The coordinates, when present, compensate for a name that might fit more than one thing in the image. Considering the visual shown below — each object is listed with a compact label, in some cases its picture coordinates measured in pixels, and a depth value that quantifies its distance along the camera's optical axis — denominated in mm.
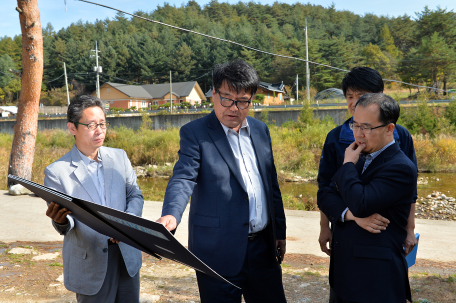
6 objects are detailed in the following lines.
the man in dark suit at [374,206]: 1716
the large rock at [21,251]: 4423
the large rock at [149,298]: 3125
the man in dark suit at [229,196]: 1983
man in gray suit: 2014
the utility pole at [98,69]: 31153
